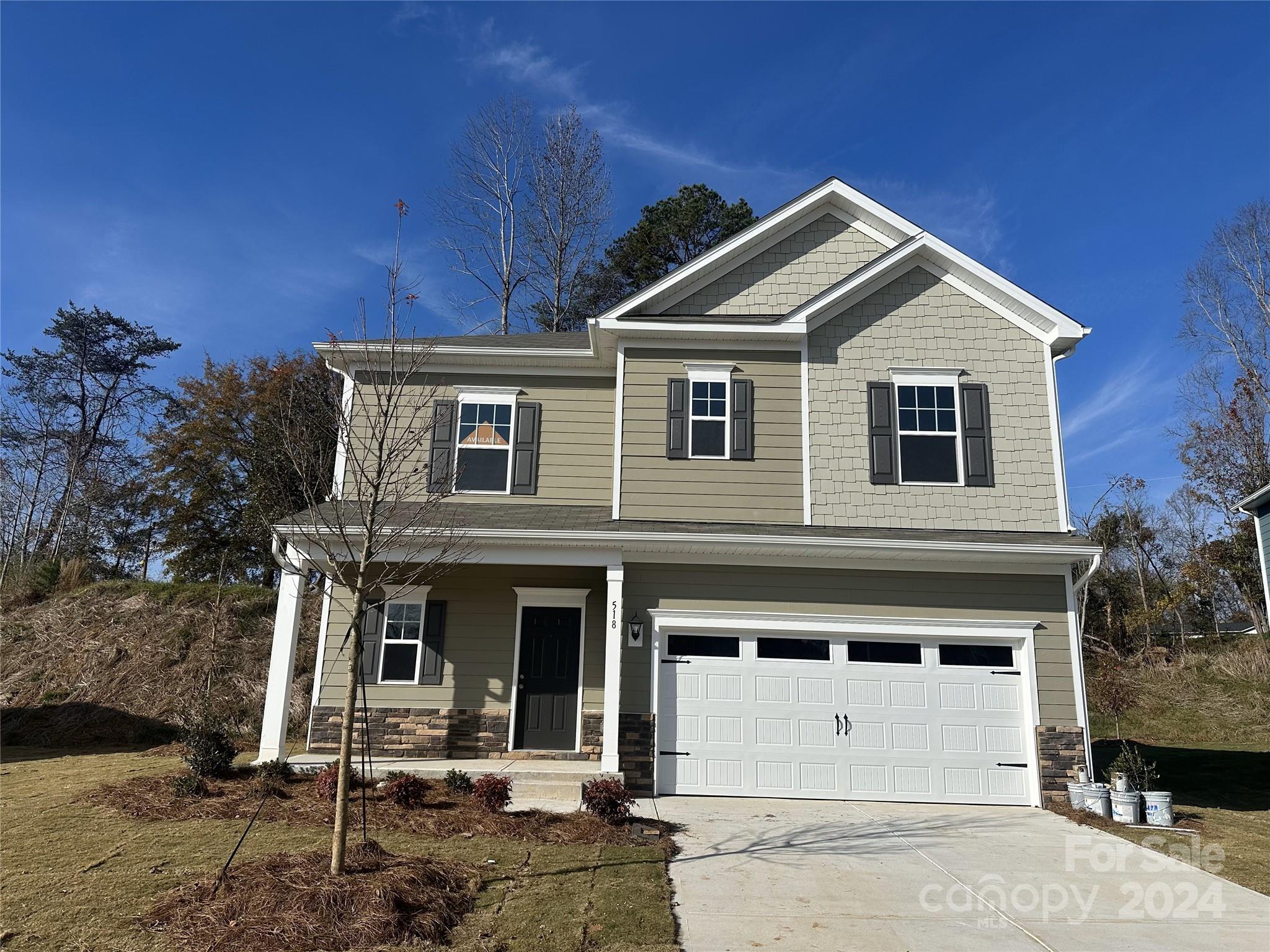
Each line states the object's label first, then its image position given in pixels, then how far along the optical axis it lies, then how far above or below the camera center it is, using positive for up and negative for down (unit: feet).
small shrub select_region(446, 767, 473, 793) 29.81 -4.64
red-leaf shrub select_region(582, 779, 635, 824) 26.21 -4.59
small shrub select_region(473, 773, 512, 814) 27.27 -4.58
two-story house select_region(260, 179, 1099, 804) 34.12 +4.93
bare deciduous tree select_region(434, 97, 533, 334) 84.17 +40.87
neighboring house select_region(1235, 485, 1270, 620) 57.26 +11.32
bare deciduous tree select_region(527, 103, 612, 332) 86.17 +47.95
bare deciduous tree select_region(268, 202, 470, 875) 19.39 +5.44
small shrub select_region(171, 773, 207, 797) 27.30 -4.63
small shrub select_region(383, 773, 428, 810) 27.35 -4.68
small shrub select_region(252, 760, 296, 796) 28.71 -4.58
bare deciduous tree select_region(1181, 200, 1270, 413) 86.69 +38.45
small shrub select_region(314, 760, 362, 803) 27.68 -4.57
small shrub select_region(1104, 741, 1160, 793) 30.99 -3.81
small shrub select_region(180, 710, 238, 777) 29.40 -3.70
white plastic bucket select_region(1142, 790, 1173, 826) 29.91 -5.00
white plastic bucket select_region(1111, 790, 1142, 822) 30.35 -5.04
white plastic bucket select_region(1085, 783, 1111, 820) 31.60 -5.03
